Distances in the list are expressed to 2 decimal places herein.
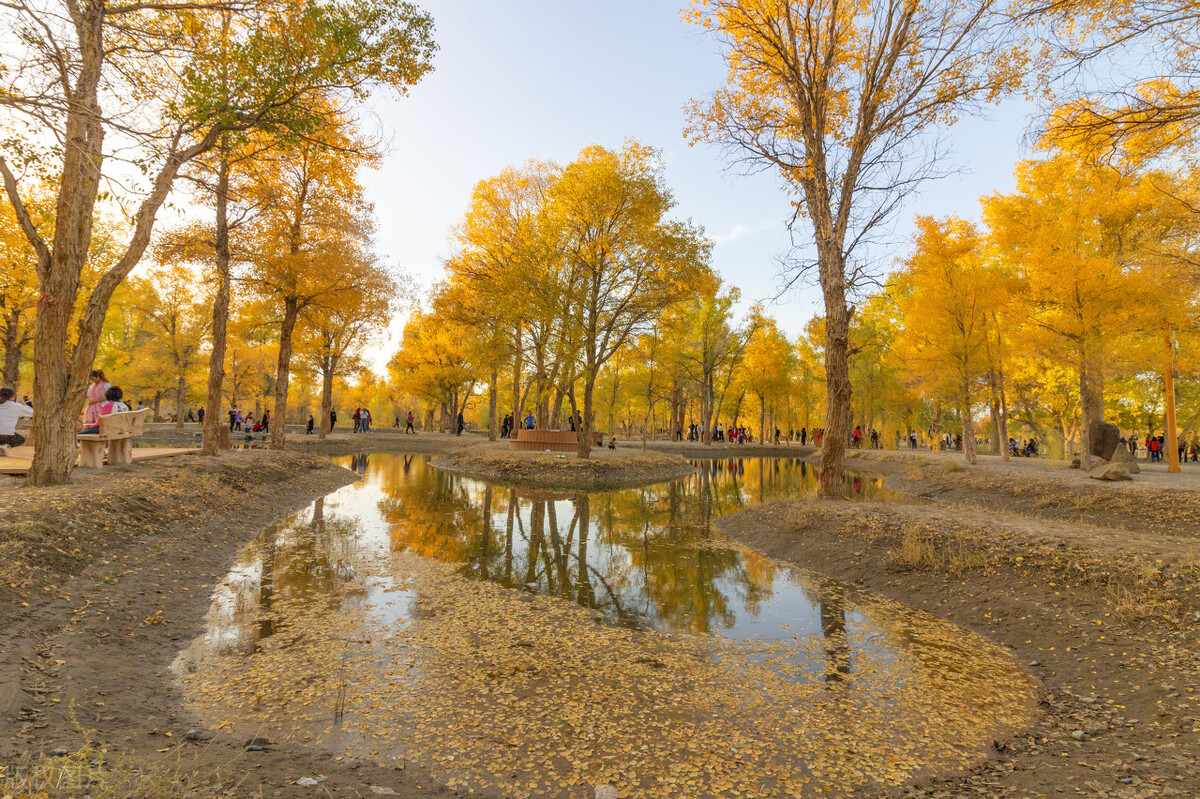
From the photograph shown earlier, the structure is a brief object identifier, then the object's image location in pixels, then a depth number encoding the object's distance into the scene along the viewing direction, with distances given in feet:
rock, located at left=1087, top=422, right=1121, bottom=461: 59.00
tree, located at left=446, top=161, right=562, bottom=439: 63.26
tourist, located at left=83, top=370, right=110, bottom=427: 36.37
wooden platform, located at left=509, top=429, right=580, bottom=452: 78.59
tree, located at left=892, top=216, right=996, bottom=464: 66.95
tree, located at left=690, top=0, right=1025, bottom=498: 35.81
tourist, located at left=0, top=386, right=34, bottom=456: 33.42
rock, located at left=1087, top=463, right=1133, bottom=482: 43.37
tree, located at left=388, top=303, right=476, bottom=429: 121.70
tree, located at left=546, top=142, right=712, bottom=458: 63.77
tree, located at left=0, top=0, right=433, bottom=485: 22.25
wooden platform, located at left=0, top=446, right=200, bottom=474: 27.64
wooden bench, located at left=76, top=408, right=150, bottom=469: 32.76
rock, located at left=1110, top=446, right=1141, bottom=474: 50.78
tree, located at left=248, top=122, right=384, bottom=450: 53.42
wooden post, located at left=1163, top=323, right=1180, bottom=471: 49.24
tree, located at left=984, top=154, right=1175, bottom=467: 49.98
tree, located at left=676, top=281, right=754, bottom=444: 129.39
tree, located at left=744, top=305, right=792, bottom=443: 140.36
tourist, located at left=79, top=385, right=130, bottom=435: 36.04
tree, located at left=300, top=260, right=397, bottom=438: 60.64
